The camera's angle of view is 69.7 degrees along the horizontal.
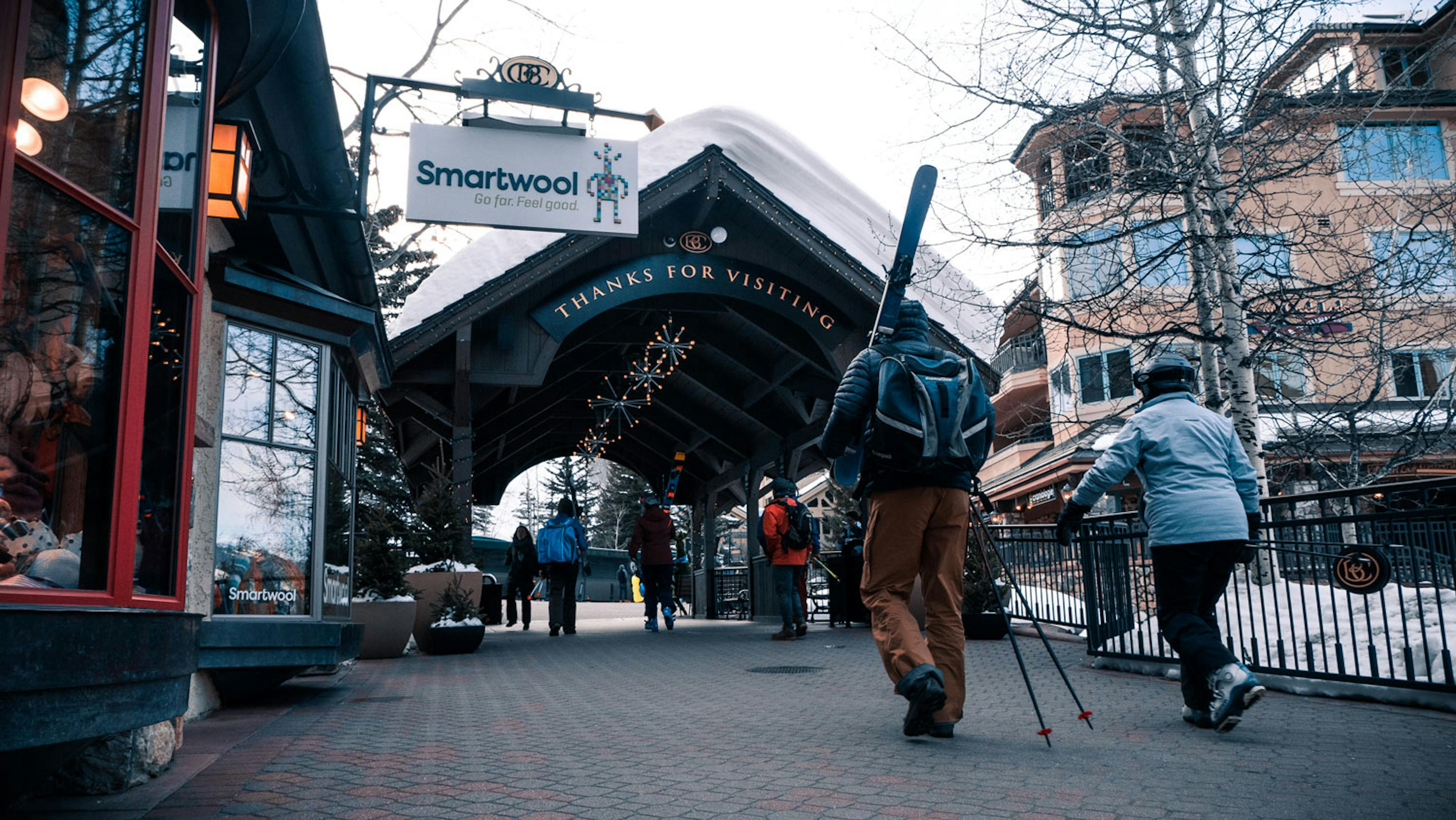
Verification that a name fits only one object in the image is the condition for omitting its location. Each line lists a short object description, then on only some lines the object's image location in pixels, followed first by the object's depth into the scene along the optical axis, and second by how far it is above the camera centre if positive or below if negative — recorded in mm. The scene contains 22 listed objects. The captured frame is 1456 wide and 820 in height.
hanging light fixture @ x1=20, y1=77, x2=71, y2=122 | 2627 +1270
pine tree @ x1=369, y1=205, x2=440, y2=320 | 27234 +9224
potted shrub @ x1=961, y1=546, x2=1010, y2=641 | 11180 -353
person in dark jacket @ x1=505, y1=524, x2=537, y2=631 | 16828 +282
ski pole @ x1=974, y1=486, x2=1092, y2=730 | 4883 -222
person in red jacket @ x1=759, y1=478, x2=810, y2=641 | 12258 +215
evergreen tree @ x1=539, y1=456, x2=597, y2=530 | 47491 +5807
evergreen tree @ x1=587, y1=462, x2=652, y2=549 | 55438 +4556
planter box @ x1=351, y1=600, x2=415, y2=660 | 10219 -369
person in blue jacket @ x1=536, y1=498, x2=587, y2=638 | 13789 +329
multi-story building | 10469 +3468
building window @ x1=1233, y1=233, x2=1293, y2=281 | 10281 +3142
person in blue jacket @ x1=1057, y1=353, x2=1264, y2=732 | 5062 +295
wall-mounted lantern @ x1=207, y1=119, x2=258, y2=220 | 5375 +2161
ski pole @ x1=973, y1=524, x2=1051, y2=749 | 4539 -486
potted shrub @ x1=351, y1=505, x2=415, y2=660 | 10227 -85
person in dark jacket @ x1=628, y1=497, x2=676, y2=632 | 14797 +460
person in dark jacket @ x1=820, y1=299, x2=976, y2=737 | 4812 +83
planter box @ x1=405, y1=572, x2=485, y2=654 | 11391 -60
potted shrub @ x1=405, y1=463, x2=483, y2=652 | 11422 +402
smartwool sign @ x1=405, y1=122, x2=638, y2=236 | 8086 +3155
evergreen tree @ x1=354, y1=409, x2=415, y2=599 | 10250 +394
